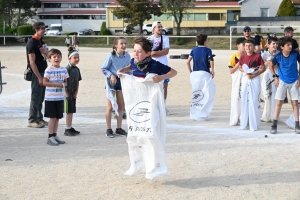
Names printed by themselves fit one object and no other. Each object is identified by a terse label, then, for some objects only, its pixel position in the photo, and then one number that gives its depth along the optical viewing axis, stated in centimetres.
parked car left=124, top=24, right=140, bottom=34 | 6259
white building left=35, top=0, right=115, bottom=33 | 8525
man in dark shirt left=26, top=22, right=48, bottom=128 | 1009
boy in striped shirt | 877
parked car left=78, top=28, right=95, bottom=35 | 6994
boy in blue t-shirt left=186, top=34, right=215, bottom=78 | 1126
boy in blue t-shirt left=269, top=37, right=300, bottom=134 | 952
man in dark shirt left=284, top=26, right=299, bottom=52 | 1202
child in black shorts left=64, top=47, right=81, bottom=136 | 944
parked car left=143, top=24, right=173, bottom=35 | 6631
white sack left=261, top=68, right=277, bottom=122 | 1095
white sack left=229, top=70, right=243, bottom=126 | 1047
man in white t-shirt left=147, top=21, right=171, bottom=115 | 1119
